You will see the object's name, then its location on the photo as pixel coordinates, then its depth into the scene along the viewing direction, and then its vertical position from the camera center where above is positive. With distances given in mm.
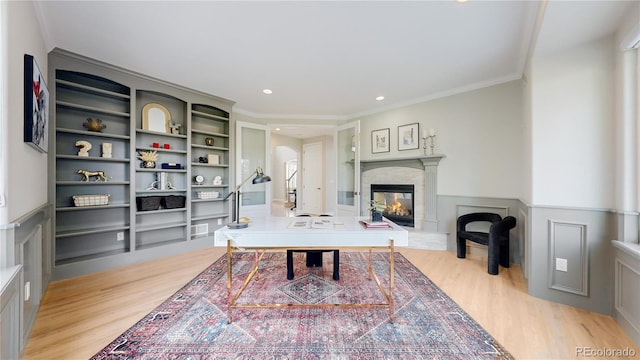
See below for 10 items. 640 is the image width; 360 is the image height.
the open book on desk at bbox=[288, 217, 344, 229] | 2064 -410
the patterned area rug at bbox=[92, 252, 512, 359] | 1558 -1133
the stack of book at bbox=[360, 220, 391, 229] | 2021 -392
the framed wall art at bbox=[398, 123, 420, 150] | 4242 +788
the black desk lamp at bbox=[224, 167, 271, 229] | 1991 -278
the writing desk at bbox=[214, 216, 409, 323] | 1895 -478
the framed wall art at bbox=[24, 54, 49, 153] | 1688 +566
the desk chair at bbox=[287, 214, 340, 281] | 2660 -975
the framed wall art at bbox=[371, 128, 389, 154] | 4621 +782
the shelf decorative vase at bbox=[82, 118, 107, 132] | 2934 +674
